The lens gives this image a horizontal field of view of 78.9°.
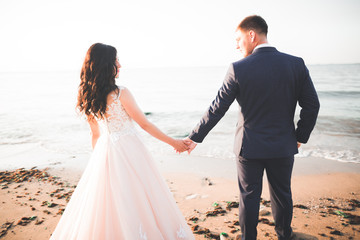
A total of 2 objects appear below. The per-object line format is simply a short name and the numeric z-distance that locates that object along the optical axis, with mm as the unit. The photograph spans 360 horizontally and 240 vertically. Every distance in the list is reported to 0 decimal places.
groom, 2244
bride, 2248
